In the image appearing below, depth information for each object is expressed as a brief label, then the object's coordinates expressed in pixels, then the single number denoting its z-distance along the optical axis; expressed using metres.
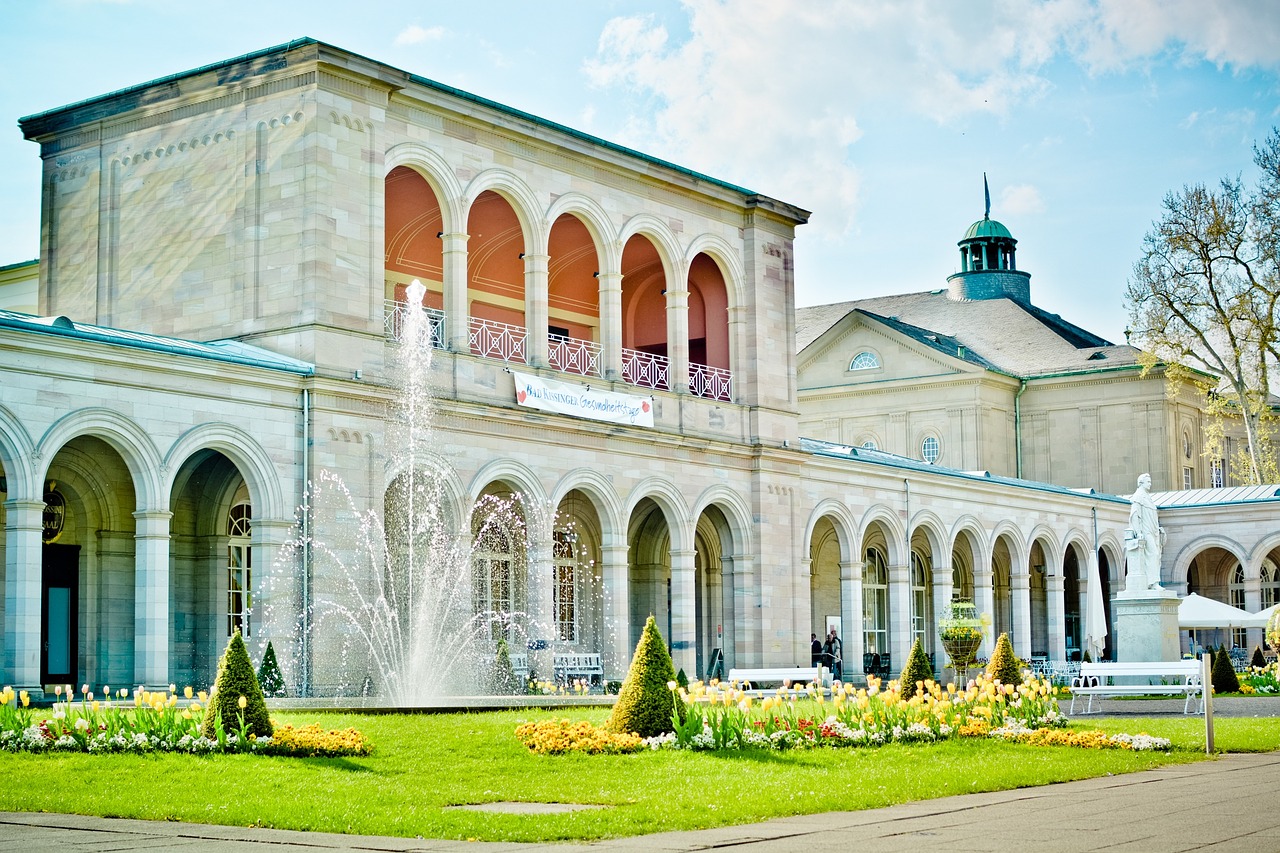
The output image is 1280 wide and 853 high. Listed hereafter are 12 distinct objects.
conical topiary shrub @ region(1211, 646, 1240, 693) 30.61
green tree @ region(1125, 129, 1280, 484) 53.19
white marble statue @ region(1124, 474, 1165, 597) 31.73
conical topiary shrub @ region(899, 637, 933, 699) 21.56
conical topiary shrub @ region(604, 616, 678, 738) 17.27
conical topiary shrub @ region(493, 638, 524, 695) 28.20
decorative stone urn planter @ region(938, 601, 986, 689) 33.75
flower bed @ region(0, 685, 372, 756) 15.95
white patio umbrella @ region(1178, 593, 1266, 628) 38.97
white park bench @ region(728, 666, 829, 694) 24.70
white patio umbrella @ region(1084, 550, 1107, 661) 40.12
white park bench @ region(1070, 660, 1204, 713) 25.72
